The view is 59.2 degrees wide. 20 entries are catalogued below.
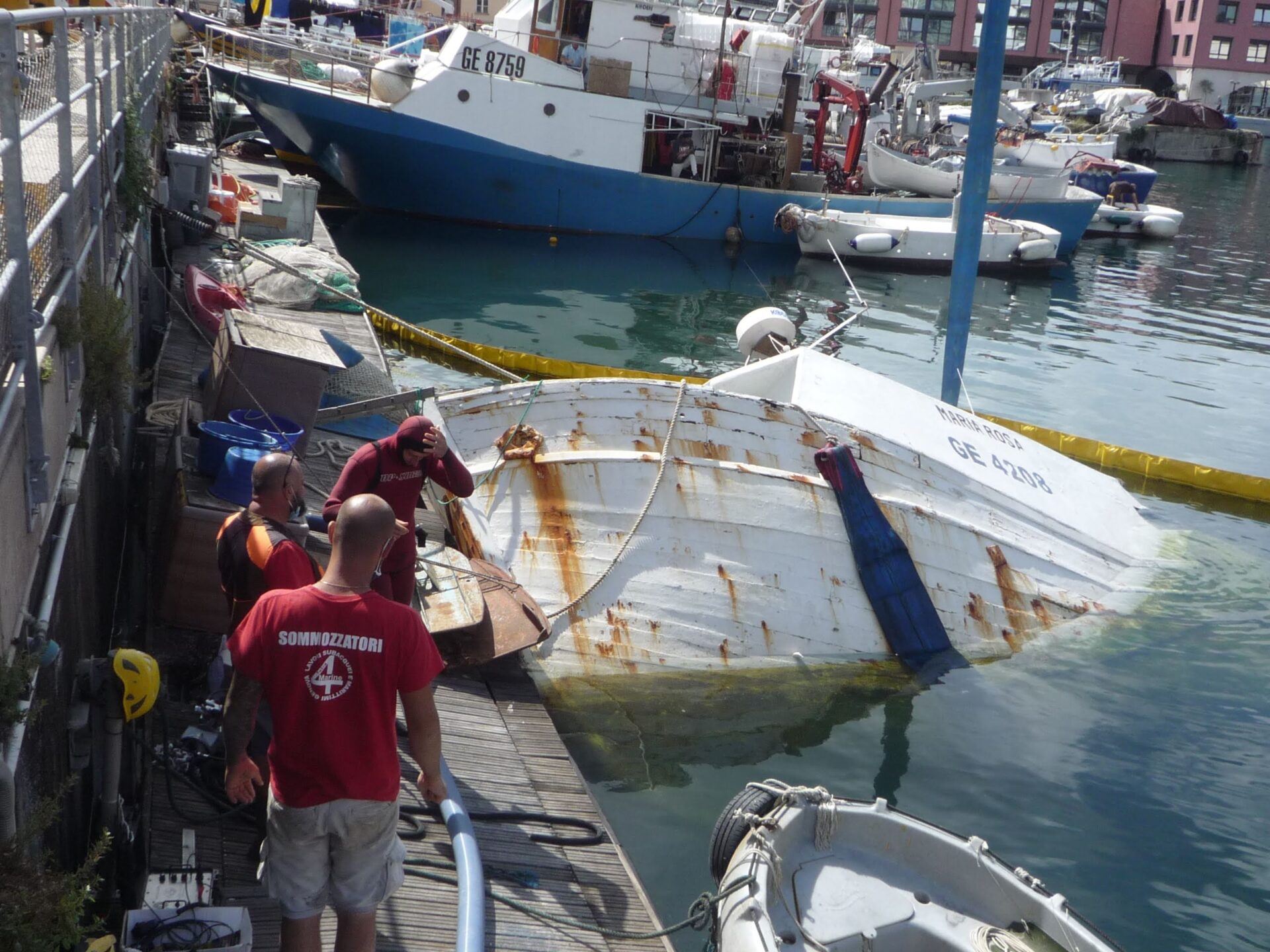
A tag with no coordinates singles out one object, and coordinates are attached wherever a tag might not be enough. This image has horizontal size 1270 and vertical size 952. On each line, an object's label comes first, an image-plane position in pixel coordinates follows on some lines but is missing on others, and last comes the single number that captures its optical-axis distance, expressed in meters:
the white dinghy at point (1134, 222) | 34.00
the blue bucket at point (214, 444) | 6.58
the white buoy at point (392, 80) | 24.25
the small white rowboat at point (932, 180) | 31.50
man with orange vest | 4.10
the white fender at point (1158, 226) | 34.00
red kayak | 10.05
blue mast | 10.91
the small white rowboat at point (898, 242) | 26.66
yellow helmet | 4.08
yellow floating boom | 12.69
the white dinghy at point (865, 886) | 4.86
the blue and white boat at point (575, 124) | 24.64
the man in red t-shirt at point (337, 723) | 3.28
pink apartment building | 75.69
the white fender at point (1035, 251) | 27.33
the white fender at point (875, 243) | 26.22
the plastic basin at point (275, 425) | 7.27
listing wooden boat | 7.69
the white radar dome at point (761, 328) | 10.18
